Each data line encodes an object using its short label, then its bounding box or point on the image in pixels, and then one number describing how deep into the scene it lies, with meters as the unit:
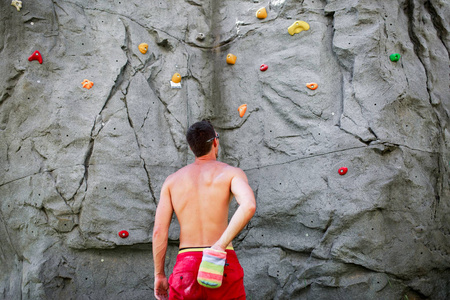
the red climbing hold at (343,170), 3.54
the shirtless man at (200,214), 2.54
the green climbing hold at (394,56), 3.75
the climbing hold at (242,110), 4.14
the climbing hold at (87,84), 3.78
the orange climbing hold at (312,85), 3.82
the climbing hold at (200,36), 4.40
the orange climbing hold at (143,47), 4.07
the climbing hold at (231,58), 4.29
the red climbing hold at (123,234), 3.66
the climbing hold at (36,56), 3.67
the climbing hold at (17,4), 3.72
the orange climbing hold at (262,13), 4.18
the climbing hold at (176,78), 4.15
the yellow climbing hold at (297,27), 3.97
